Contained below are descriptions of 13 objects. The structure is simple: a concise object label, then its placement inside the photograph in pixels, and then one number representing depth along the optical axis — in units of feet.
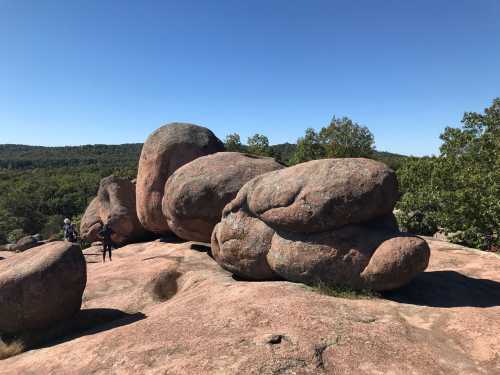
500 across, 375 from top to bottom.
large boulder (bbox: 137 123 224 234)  59.52
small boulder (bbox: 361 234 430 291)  28.27
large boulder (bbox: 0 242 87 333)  31.68
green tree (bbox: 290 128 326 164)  180.34
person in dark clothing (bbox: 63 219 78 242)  64.90
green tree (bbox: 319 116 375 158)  178.81
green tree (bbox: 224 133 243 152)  202.80
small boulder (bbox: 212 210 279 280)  35.27
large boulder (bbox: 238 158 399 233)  30.17
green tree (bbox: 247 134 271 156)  186.70
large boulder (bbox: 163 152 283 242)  44.50
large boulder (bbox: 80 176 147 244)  71.56
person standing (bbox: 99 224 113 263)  60.03
